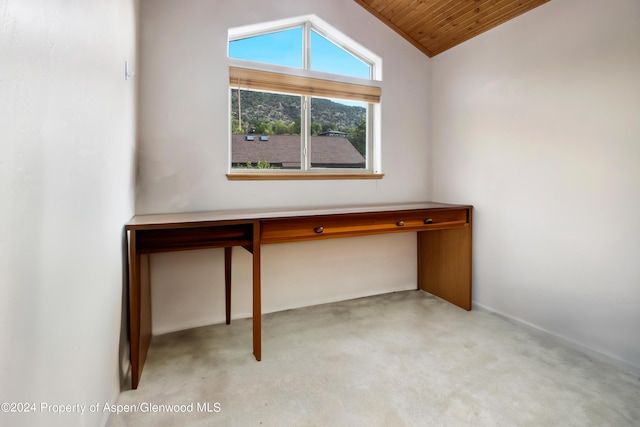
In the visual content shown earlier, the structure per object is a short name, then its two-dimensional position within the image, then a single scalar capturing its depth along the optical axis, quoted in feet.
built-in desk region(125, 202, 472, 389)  5.37
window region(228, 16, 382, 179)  7.80
